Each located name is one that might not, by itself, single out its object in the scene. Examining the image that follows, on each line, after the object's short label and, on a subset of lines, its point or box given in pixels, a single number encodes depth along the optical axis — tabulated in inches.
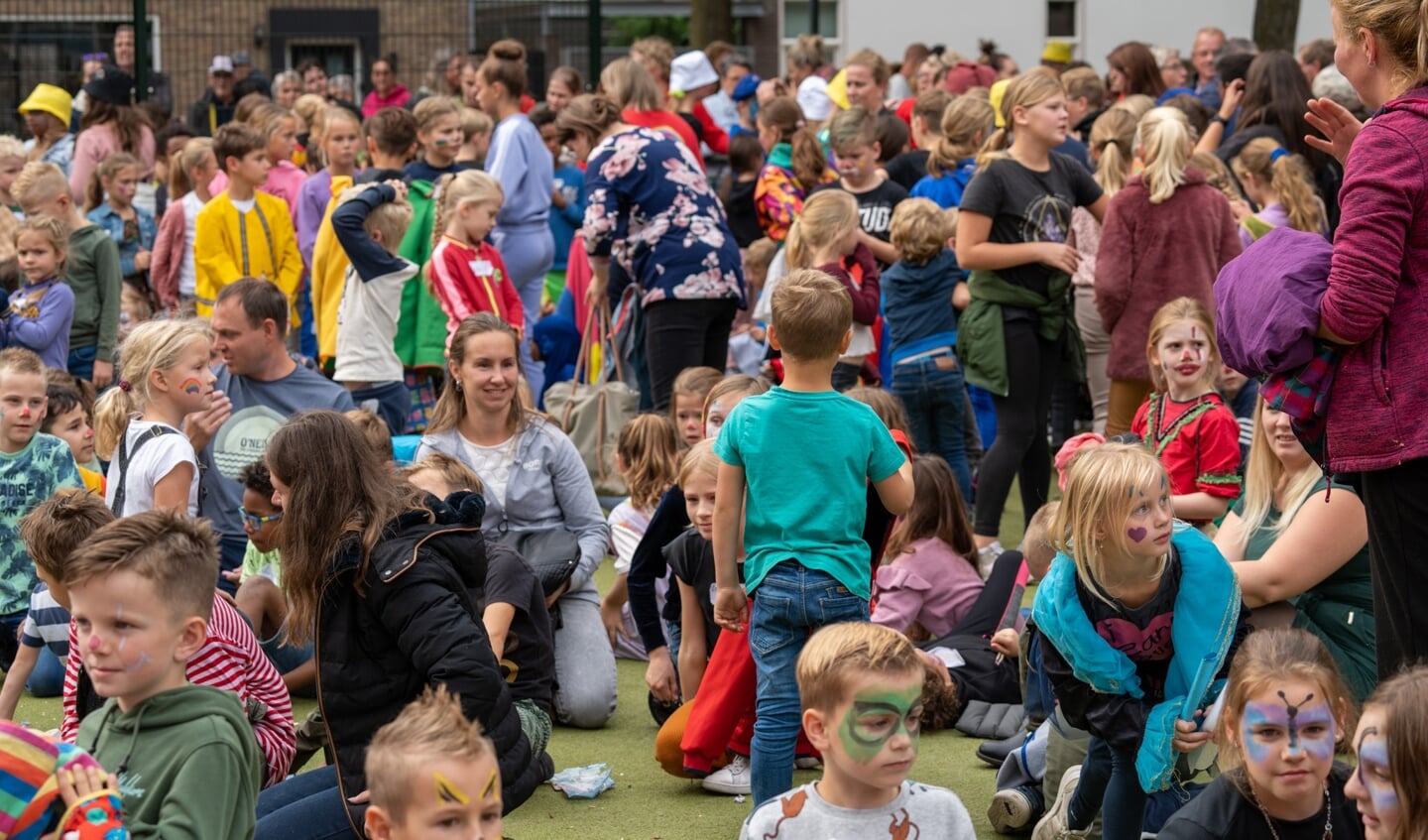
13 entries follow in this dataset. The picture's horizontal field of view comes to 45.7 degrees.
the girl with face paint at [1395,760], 113.3
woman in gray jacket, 218.1
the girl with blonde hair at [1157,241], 279.7
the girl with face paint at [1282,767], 133.3
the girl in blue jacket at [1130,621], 154.3
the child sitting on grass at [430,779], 112.3
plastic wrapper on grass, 195.5
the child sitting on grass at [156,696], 118.6
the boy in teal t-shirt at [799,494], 168.6
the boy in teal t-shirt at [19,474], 236.1
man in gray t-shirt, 233.1
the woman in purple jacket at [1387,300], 131.6
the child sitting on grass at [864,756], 125.7
